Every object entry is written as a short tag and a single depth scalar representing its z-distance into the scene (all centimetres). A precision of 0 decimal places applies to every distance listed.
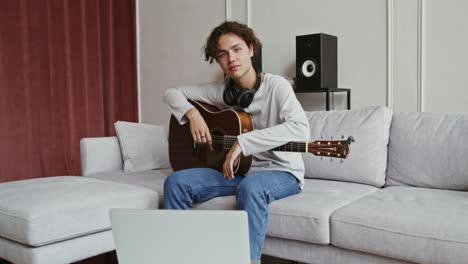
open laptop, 96
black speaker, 253
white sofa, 144
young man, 168
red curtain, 313
